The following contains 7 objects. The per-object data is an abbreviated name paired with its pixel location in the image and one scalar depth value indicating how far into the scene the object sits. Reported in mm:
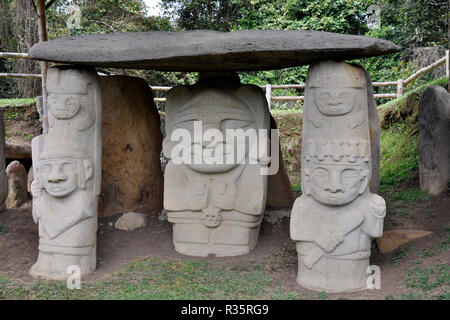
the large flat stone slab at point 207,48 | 4117
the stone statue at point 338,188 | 4242
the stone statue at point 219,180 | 5273
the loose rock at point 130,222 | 6066
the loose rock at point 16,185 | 6648
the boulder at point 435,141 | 6078
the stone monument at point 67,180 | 4613
